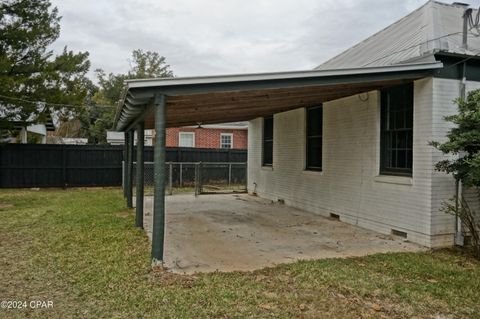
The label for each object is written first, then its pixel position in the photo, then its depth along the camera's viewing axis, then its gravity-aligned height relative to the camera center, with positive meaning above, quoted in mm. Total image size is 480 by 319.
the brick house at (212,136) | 22266 +1294
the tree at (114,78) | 30844 +6681
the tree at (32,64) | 12430 +3182
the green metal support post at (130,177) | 10202 -517
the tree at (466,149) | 5211 +177
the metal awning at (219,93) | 4910 +956
